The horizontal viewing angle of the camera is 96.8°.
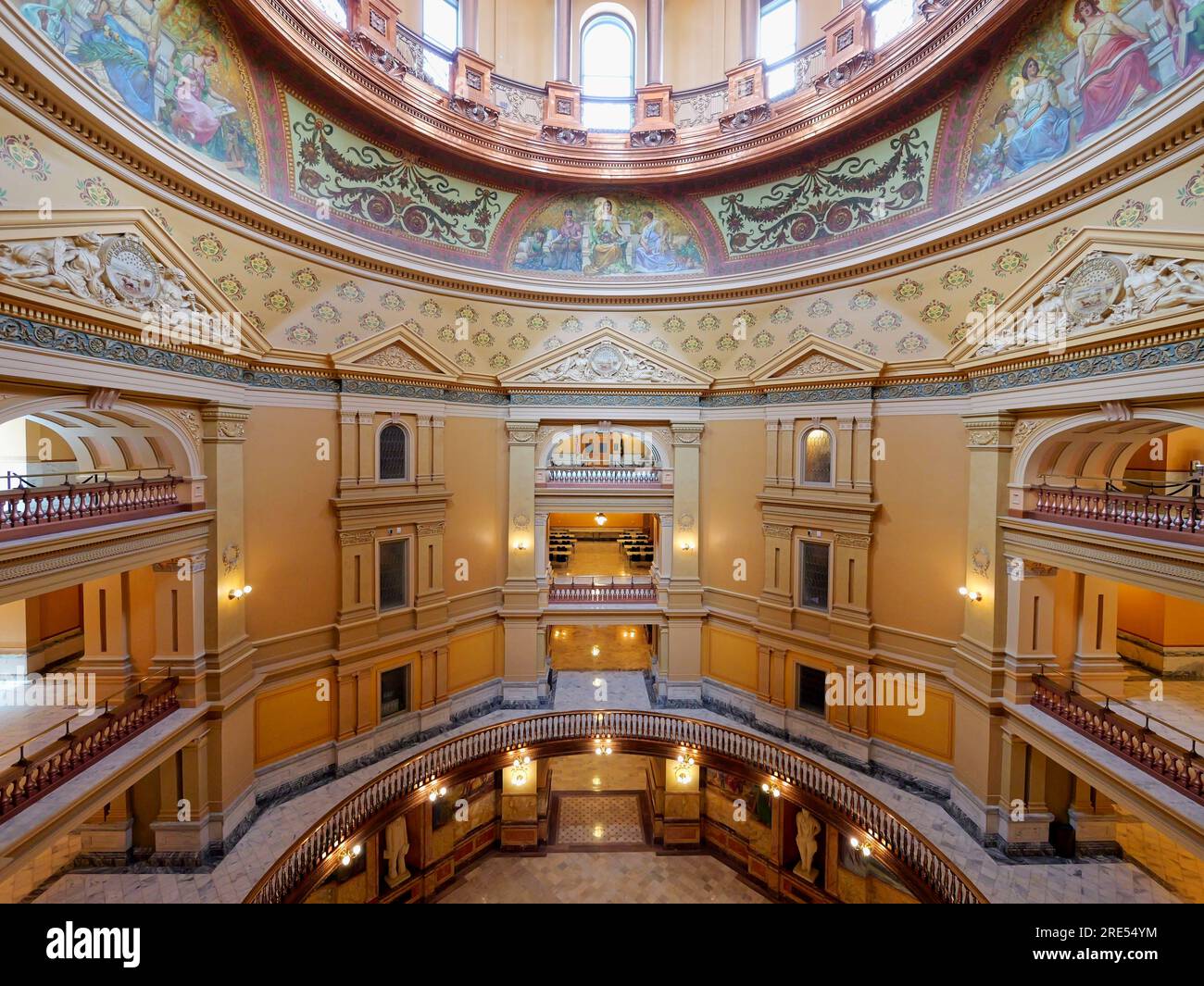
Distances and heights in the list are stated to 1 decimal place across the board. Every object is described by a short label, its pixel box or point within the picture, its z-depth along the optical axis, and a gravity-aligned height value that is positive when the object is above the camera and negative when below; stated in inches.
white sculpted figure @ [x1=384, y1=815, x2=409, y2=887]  485.7 -342.4
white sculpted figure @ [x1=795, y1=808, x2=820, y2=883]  498.6 -340.7
